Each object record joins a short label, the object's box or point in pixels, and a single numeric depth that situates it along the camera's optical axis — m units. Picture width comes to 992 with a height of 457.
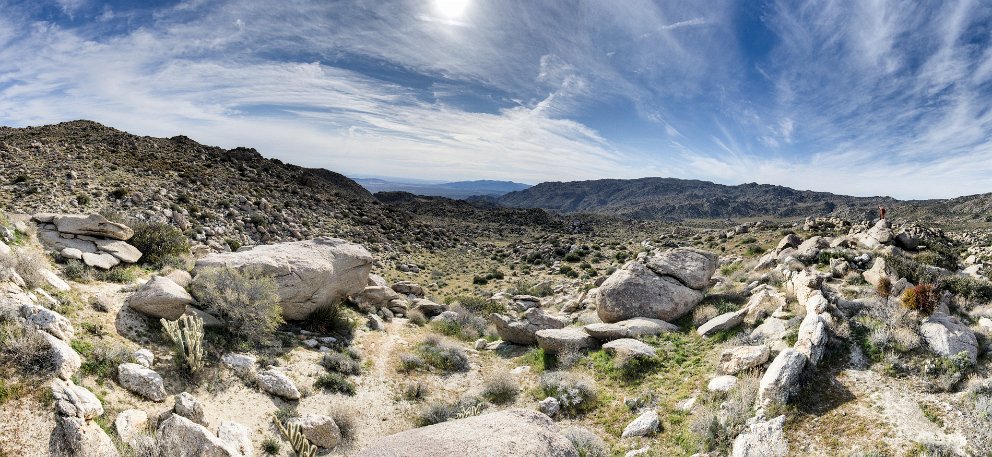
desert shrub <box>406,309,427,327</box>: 17.84
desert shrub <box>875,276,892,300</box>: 11.18
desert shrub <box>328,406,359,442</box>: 8.85
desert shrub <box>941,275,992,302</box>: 11.03
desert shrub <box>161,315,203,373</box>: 8.85
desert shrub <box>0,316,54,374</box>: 6.39
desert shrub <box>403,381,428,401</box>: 11.00
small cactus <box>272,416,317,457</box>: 7.48
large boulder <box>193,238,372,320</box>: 13.09
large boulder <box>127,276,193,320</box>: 10.23
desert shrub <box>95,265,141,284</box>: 11.65
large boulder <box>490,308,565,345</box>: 15.24
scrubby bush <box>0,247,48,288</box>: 8.80
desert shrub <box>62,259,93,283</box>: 10.98
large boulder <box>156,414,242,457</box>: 6.17
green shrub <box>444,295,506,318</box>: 21.02
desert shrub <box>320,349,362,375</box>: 11.42
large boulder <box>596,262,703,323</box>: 14.63
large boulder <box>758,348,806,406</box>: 7.82
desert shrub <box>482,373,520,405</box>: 11.18
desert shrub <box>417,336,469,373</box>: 13.06
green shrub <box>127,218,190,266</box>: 14.35
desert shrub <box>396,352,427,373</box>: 12.52
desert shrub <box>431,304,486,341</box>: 17.00
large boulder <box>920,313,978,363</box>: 8.17
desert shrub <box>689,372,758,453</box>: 7.59
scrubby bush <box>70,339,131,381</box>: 7.52
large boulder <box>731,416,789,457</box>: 6.87
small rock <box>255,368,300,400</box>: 9.38
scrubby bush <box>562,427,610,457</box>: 7.99
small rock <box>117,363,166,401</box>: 7.60
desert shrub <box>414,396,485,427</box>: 9.74
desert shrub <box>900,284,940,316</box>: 9.55
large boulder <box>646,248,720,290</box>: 15.62
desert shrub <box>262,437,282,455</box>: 7.62
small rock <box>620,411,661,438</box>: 8.70
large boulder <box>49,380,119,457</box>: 5.65
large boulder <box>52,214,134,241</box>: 13.27
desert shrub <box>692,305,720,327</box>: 13.65
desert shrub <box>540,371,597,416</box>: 10.25
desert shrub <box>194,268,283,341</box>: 10.96
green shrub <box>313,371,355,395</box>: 10.46
